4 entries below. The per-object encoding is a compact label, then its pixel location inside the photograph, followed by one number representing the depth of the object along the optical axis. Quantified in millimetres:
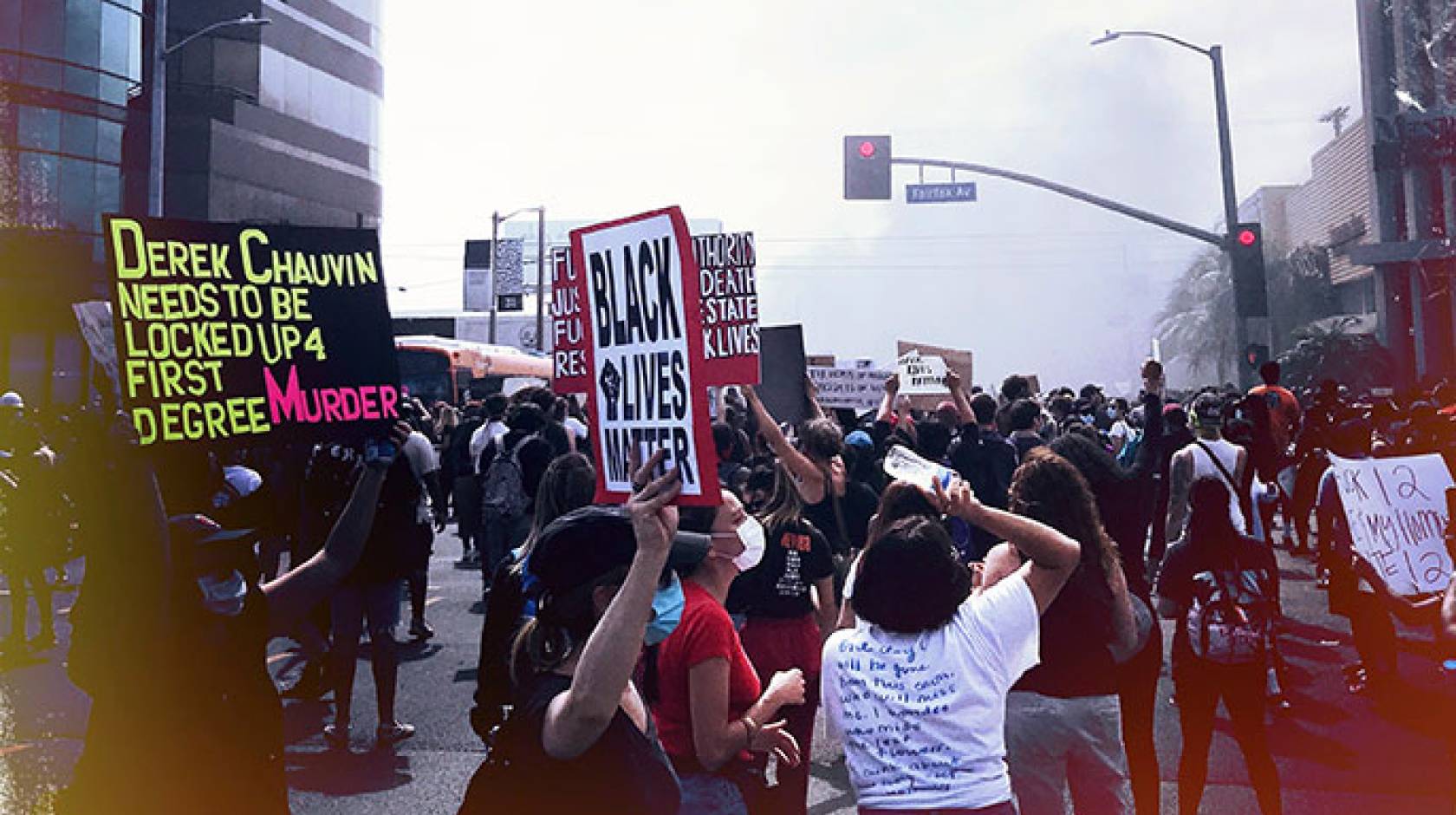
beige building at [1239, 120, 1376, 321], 45406
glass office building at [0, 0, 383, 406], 32438
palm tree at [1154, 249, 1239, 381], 59406
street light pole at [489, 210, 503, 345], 51469
